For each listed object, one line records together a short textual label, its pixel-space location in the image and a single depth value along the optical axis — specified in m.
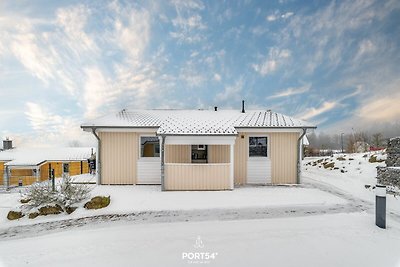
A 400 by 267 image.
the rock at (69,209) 6.49
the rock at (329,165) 15.59
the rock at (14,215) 6.21
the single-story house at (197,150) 10.10
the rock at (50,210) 6.40
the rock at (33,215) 6.23
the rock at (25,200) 7.10
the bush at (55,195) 6.61
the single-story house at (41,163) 20.81
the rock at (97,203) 6.73
